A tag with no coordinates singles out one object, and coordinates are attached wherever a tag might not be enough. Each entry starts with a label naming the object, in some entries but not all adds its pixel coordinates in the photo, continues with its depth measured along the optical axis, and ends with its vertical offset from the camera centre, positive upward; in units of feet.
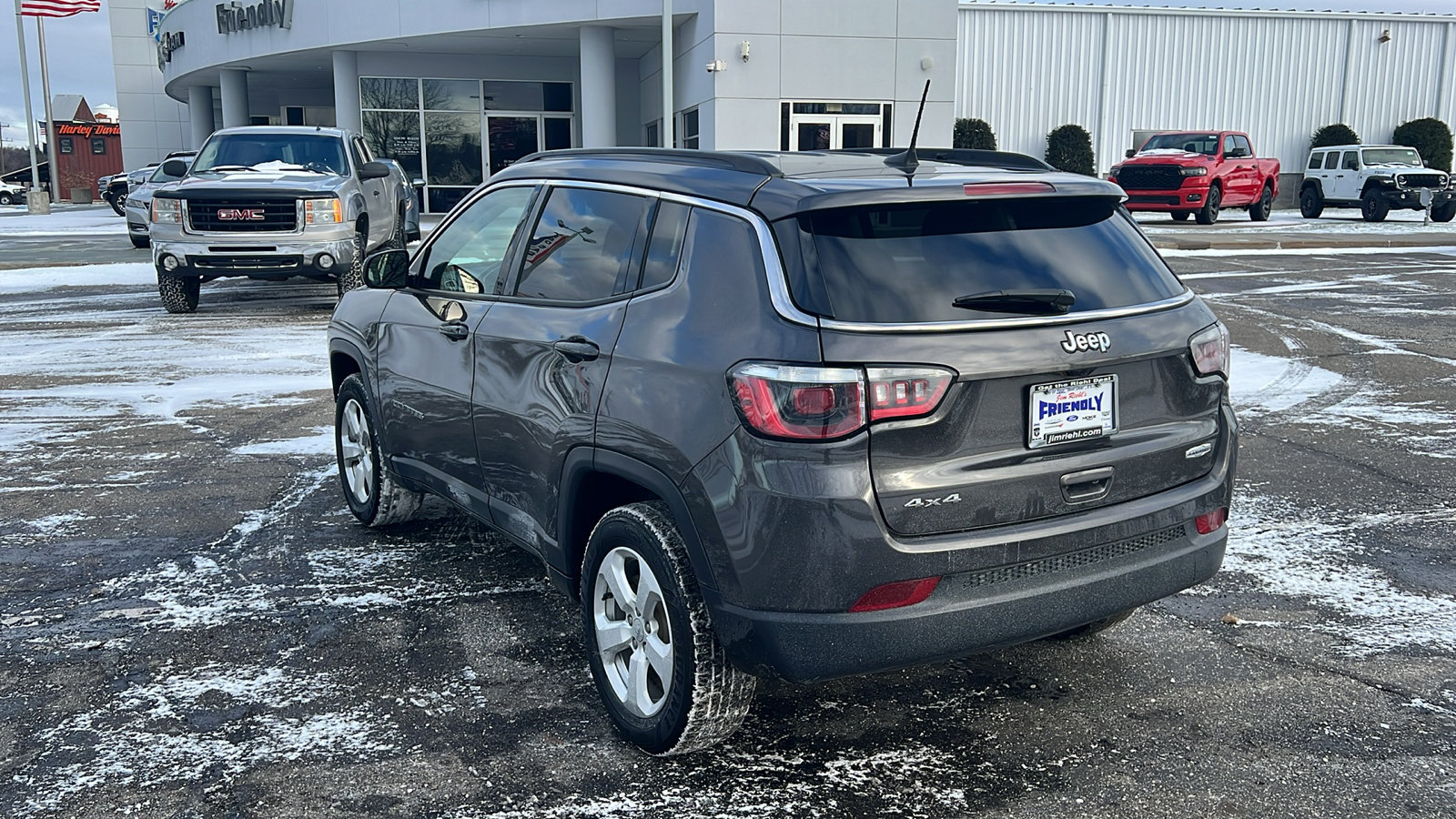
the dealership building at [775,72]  90.68 +11.39
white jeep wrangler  96.84 +0.27
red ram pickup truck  90.99 +1.06
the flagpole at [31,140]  139.64 +8.20
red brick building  225.97 +9.37
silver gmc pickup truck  43.16 -0.92
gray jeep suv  9.77 -1.96
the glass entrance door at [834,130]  92.38 +4.71
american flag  143.54 +22.80
